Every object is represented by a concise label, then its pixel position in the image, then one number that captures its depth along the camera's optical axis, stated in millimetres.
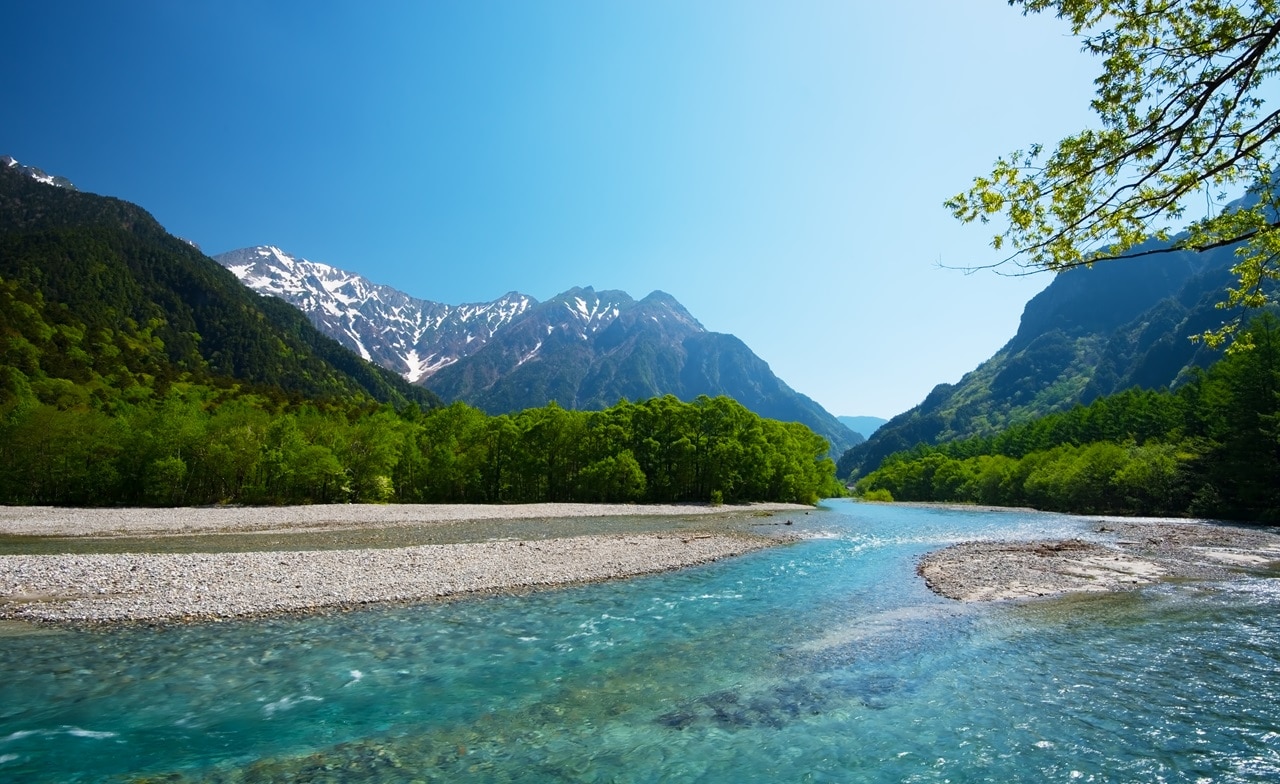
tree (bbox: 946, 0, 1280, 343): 5973
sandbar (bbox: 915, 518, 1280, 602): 22969
